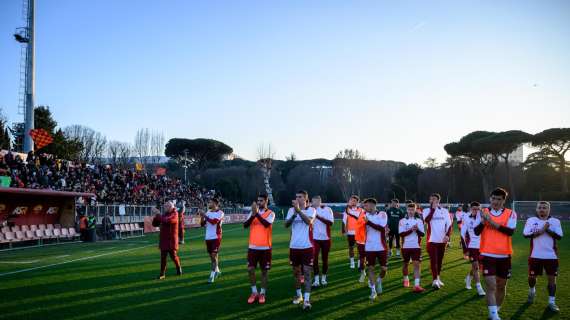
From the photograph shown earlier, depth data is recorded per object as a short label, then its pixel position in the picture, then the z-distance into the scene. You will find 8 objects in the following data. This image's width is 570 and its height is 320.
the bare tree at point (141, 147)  67.88
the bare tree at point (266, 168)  67.50
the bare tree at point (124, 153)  66.89
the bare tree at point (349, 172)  70.12
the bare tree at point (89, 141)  65.81
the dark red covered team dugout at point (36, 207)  19.78
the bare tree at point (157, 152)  70.06
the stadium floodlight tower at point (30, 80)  32.50
